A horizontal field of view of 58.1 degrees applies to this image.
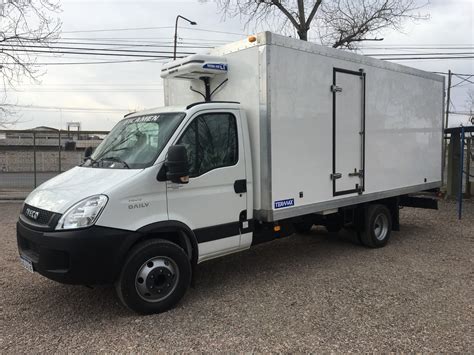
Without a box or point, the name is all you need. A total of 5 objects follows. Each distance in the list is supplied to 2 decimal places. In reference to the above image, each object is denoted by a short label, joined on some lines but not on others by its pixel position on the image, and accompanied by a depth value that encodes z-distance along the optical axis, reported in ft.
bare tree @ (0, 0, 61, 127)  39.63
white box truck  13.73
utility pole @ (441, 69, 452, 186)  100.24
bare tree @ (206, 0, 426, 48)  49.78
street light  63.28
